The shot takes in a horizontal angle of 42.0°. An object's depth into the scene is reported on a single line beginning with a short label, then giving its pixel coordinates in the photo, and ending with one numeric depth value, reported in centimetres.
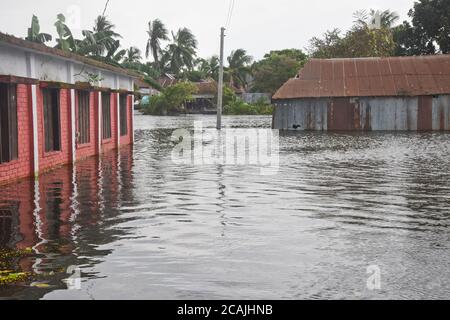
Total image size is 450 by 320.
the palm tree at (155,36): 7488
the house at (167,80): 8569
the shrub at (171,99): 7056
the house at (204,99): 8012
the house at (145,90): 8377
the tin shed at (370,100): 3516
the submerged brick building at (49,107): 1213
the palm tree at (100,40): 4248
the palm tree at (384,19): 6076
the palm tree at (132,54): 7812
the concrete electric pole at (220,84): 3606
